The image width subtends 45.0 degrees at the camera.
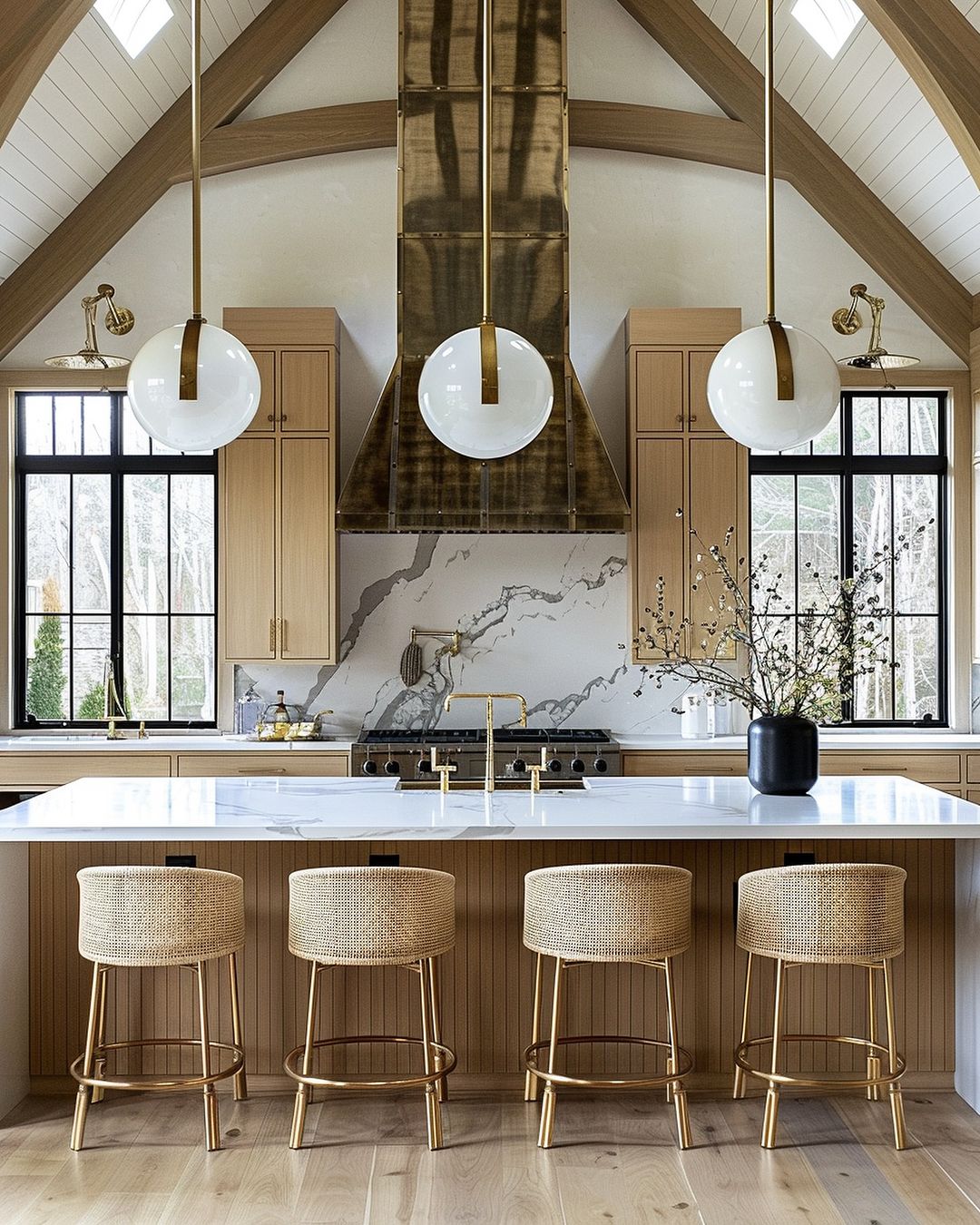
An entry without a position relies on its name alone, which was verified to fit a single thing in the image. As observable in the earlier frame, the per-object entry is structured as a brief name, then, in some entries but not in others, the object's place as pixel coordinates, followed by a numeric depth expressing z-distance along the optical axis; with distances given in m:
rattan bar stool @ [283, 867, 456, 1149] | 3.06
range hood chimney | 5.05
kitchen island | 3.52
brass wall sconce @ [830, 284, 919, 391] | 4.95
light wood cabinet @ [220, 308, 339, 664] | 5.39
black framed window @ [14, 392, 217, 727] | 5.86
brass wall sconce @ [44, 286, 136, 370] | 4.97
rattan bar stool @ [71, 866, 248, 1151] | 3.08
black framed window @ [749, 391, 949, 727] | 5.90
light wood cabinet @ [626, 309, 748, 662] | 5.46
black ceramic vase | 3.59
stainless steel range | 5.07
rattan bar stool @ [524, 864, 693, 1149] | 3.09
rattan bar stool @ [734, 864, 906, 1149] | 3.12
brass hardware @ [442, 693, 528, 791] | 3.48
